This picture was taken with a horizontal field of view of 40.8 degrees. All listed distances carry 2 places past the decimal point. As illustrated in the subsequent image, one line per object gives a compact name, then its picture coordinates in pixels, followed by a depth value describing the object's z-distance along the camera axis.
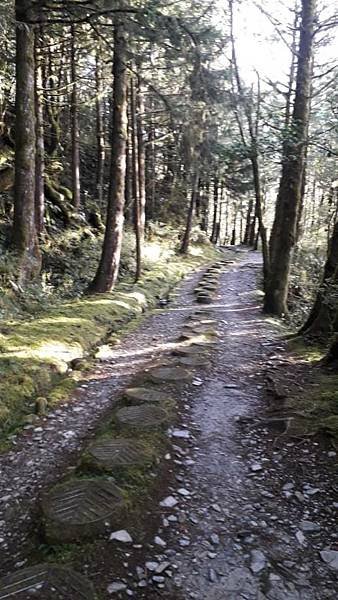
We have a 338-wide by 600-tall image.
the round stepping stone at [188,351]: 7.26
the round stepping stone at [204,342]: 8.00
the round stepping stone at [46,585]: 2.43
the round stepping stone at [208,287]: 14.64
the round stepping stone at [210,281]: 16.11
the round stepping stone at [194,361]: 6.75
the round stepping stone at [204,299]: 12.92
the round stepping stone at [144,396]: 5.15
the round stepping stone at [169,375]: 5.91
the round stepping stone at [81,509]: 2.96
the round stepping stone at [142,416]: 4.50
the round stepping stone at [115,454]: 3.70
